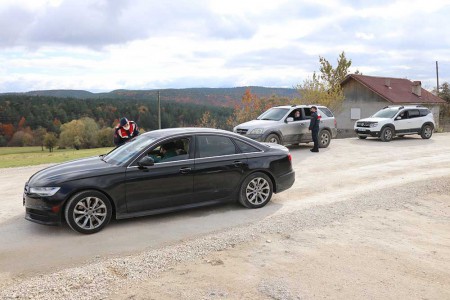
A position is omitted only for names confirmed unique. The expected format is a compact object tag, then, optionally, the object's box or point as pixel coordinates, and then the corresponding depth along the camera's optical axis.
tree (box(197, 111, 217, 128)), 58.69
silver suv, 14.40
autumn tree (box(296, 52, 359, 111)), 37.56
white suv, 18.72
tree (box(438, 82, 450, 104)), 49.34
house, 41.41
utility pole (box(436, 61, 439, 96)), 51.52
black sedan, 5.75
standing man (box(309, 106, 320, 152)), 14.37
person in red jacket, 9.83
